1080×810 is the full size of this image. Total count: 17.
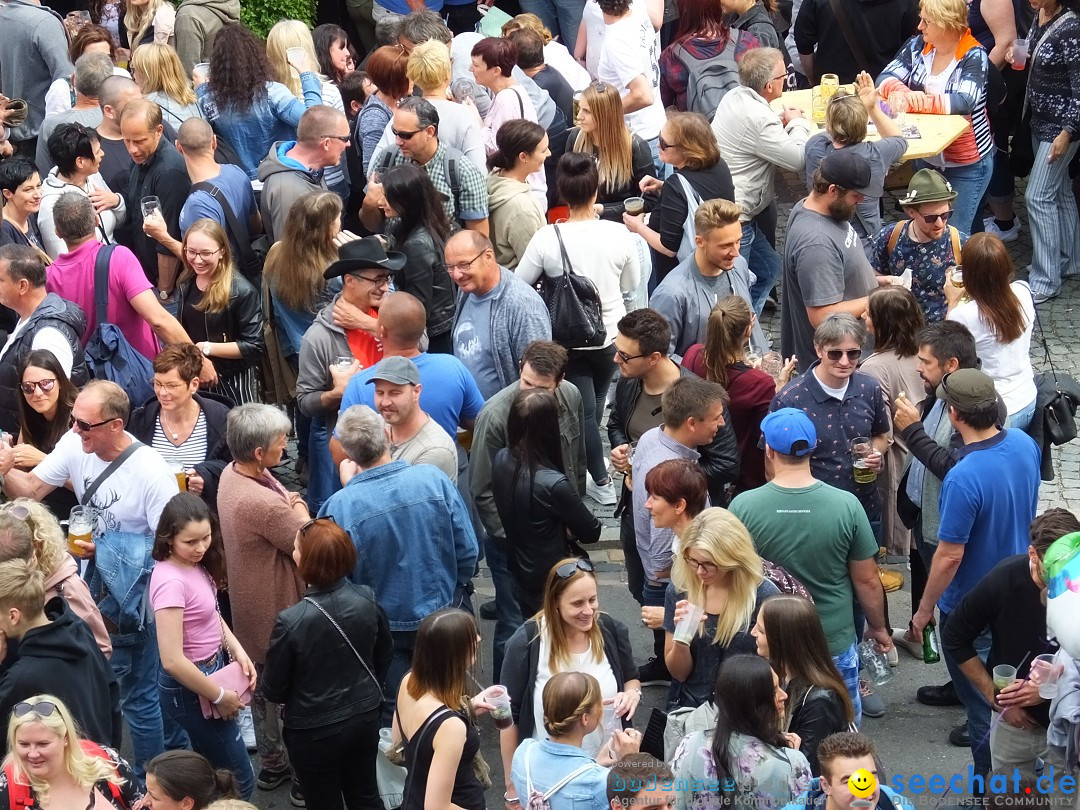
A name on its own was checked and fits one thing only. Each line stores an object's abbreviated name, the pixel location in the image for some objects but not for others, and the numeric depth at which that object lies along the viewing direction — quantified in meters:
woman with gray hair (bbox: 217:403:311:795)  11.30
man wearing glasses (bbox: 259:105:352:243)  15.57
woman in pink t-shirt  10.55
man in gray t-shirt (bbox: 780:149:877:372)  14.44
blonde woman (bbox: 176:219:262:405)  14.13
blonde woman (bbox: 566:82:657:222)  16.41
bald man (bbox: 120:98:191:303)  15.55
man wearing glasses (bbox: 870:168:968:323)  14.81
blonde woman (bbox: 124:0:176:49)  20.61
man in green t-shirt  10.93
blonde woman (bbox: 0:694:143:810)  8.77
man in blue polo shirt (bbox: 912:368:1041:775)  11.23
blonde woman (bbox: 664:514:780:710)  9.95
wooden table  17.55
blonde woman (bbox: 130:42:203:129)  17.23
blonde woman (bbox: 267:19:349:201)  17.97
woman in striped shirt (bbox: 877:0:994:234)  18.28
